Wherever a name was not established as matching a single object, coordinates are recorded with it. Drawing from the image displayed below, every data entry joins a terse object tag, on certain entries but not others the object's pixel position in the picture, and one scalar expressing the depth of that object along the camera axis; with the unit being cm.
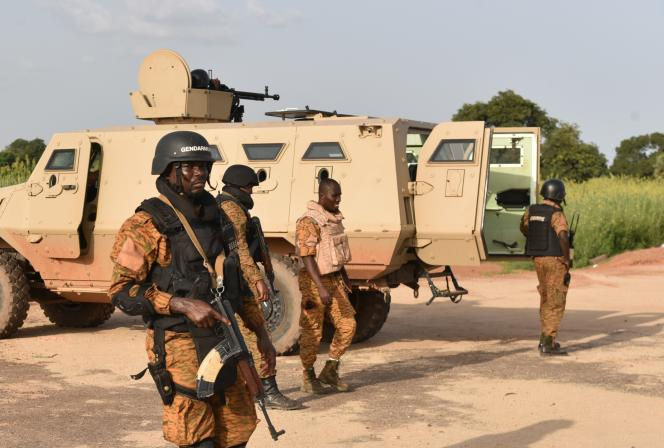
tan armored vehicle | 1095
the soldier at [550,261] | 1090
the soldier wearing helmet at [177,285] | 471
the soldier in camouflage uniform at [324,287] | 890
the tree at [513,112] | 5053
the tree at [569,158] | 4512
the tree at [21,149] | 3584
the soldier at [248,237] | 762
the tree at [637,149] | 5916
